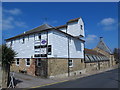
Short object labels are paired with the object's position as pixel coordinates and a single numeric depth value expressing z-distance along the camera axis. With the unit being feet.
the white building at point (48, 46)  53.11
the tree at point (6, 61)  29.96
